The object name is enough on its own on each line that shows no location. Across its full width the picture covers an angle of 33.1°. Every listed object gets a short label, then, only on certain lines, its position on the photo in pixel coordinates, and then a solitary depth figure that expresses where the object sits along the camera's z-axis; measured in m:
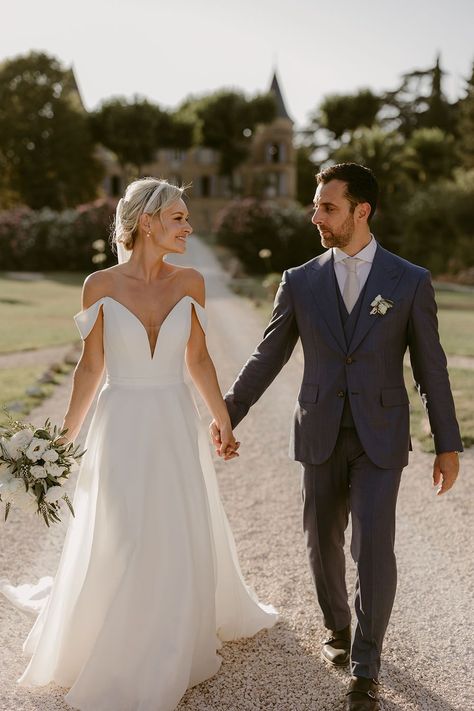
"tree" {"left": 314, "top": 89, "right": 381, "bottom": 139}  57.41
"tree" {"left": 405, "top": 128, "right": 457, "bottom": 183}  46.03
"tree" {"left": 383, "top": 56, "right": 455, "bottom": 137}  55.47
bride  3.46
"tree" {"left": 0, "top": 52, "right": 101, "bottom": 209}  46.97
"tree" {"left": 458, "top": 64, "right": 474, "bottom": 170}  46.16
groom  3.50
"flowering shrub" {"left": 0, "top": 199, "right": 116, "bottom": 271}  36.66
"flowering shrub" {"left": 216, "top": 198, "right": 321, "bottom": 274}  35.97
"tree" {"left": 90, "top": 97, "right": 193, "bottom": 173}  52.94
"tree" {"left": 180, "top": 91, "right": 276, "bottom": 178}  57.19
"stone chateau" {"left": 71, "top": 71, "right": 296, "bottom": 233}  57.31
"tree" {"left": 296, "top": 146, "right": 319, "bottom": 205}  62.28
